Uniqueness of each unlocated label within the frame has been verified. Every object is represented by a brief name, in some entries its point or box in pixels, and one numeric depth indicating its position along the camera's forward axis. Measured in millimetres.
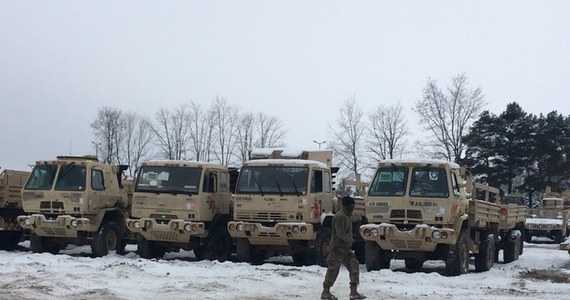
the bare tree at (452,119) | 56219
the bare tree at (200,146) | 62844
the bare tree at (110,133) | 65312
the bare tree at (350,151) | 56656
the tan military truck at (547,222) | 33156
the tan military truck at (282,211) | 16984
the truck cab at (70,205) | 18328
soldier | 11273
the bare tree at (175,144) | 63594
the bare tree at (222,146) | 62844
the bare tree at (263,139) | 62712
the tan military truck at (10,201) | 20406
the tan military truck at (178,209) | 17812
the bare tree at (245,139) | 62088
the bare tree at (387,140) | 57000
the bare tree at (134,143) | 66062
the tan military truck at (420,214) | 15414
